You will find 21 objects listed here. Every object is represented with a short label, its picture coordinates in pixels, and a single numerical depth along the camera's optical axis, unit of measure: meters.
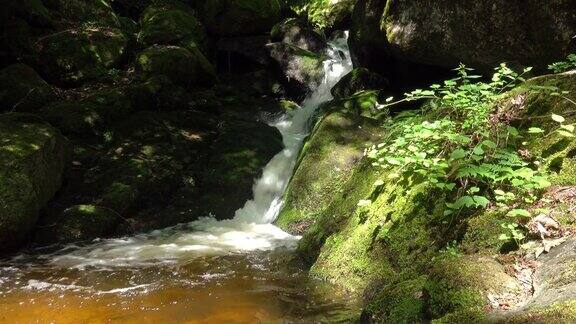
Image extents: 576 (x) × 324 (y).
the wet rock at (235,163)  9.16
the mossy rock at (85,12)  14.47
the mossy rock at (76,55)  12.23
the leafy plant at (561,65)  4.92
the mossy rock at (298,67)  13.77
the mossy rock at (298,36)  15.76
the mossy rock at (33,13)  12.95
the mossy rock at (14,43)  11.97
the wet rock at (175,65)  12.80
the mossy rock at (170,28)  14.49
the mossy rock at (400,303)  3.25
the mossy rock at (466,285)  3.00
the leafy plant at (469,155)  3.72
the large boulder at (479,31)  6.70
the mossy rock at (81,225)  7.73
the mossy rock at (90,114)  9.95
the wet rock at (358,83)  11.16
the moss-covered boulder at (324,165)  7.90
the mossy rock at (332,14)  16.61
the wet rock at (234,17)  16.34
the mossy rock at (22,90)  10.08
